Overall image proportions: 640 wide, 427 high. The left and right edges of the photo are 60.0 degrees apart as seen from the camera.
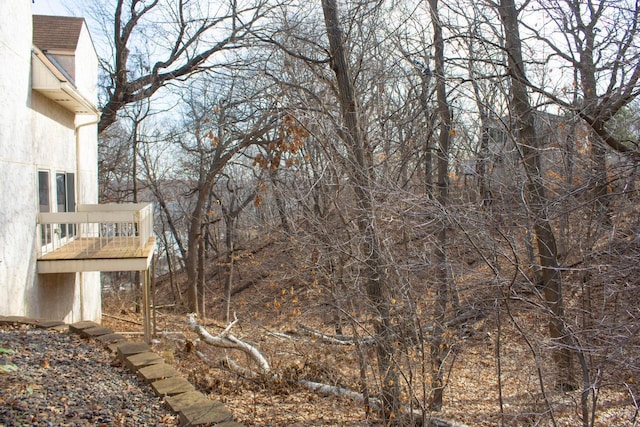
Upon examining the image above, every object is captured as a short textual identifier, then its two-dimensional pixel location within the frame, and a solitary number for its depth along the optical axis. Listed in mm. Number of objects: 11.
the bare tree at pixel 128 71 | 17703
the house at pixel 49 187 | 9078
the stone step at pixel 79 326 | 8140
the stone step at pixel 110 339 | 7590
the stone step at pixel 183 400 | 5188
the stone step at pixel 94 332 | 7836
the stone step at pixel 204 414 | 4797
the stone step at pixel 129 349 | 6766
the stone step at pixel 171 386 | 5605
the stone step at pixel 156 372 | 5968
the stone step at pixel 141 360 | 6367
